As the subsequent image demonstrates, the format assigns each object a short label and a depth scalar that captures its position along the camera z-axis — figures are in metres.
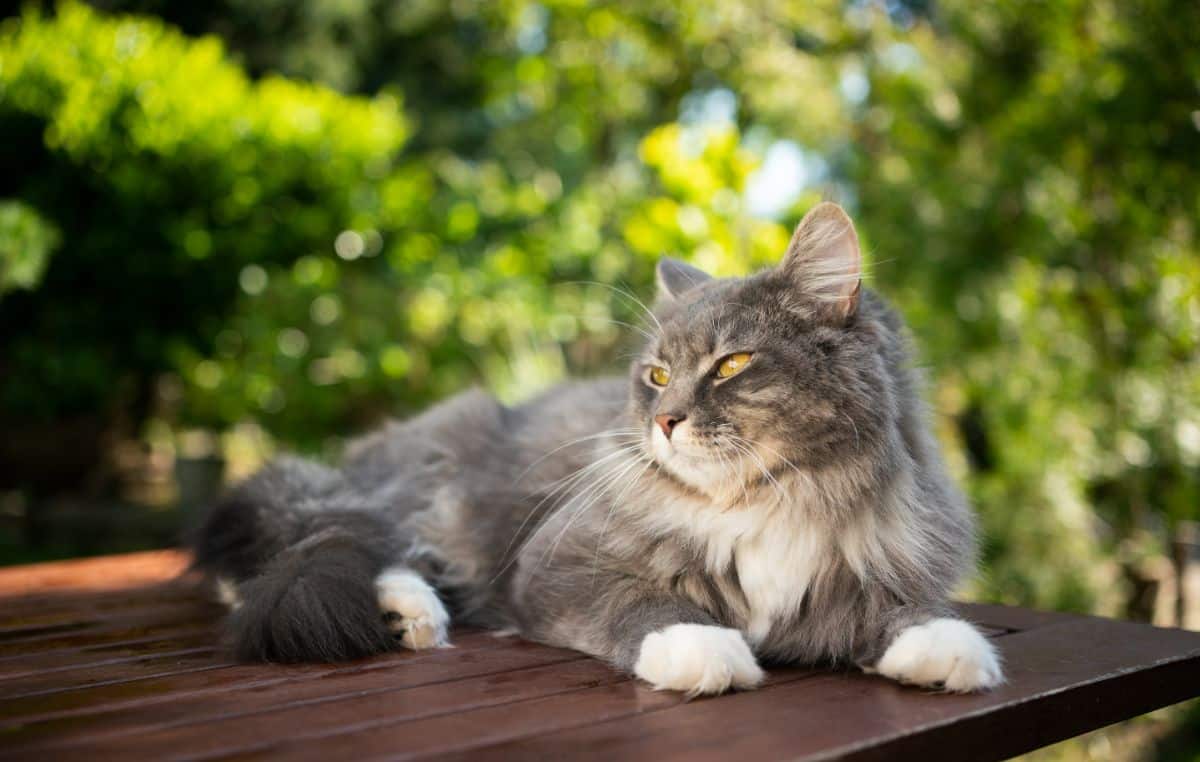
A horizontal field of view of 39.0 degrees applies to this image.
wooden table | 0.71
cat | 0.80
